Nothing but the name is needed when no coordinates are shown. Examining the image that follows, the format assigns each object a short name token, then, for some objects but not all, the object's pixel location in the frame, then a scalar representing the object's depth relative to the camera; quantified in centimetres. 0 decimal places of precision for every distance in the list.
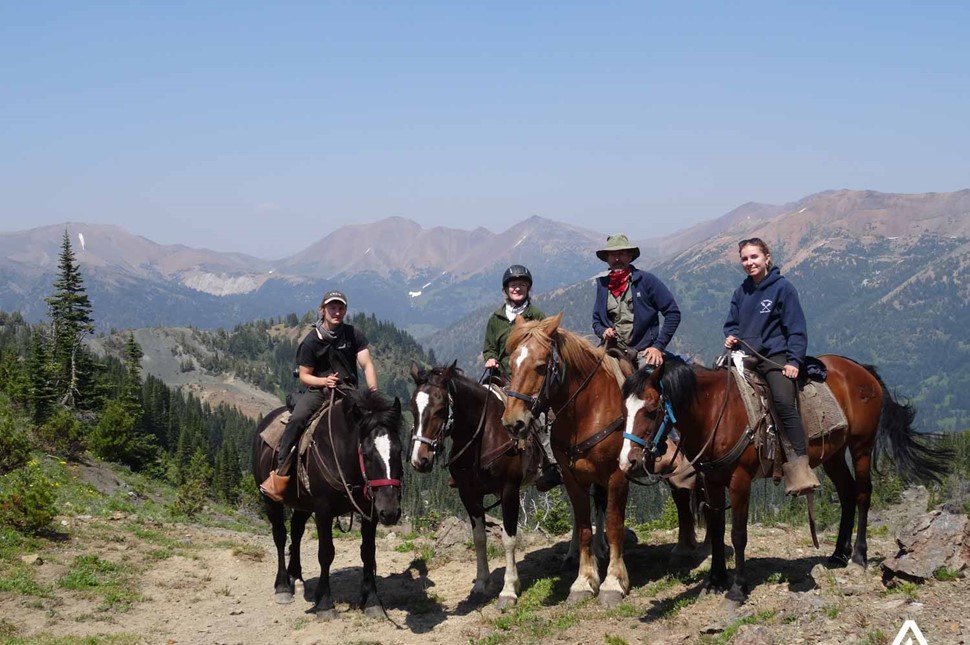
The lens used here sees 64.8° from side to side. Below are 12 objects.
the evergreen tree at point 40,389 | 4416
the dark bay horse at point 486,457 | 1114
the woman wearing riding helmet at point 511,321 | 1179
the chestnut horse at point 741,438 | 933
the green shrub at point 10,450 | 2141
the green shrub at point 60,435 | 2995
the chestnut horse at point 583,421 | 990
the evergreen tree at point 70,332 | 5866
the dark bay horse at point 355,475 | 1034
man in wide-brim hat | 1092
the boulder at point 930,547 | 903
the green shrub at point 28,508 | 1507
